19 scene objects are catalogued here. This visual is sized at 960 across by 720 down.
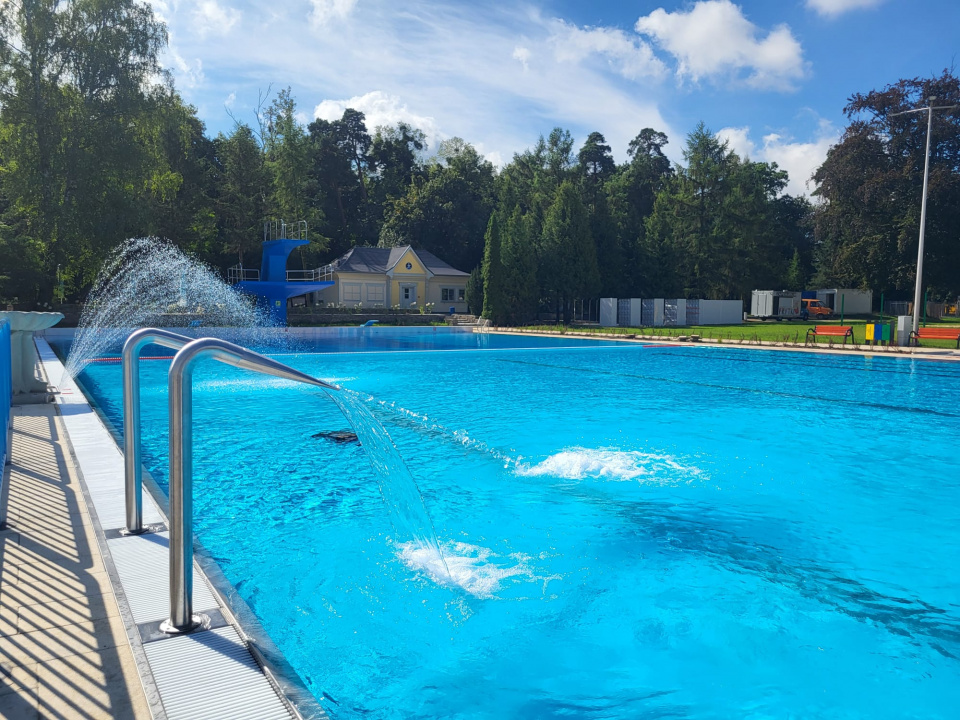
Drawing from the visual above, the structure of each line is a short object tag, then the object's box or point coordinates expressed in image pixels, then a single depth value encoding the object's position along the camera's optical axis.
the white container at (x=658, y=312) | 40.34
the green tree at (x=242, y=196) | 46.06
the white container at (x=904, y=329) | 23.41
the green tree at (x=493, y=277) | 38.69
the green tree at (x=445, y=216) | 55.34
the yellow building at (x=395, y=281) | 48.12
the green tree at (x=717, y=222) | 51.56
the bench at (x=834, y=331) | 25.00
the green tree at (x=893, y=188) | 40.12
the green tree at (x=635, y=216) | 47.31
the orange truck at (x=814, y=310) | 47.50
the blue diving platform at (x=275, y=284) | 35.59
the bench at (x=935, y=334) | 23.64
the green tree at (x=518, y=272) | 39.84
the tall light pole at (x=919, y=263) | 23.36
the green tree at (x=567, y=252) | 42.28
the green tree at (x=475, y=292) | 41.22
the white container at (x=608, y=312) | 40.59
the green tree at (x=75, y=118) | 28.62
